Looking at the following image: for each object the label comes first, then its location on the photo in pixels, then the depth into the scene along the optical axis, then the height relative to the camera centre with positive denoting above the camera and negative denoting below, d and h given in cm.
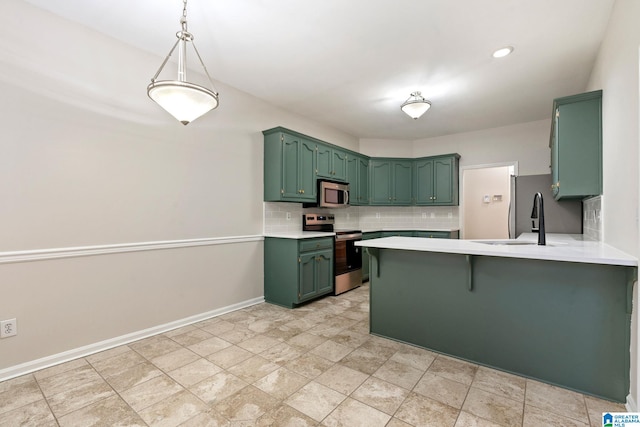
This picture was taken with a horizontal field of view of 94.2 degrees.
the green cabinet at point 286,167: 378 +64
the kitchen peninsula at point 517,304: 180 -65
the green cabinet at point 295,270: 360 -69
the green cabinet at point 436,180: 532 +64
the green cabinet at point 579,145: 242 +58
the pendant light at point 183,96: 193 +80
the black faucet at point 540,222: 225 -5
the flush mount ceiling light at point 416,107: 338 +124
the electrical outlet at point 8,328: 207 -79
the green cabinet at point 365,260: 484 -74
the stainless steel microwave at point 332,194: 433 +31
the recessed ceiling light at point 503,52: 270 +152
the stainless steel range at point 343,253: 426 -58
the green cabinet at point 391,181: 561 +64
